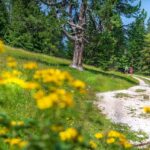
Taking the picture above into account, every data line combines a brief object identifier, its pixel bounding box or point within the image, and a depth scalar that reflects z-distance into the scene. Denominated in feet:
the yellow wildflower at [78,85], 11.49
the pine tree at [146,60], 347.56
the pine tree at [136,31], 137.59
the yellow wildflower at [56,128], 11.21
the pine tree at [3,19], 262.88
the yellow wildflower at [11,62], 13.05
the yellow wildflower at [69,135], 11.40
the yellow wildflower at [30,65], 12.14
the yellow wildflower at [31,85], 11.16
